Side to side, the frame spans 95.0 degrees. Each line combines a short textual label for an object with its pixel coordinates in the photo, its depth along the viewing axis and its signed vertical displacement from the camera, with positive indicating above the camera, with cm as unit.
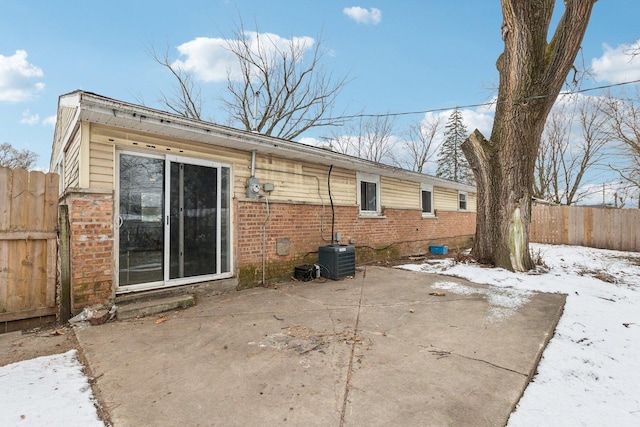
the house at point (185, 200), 379 +30
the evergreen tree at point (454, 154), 2691 +593
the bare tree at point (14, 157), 1980 +428
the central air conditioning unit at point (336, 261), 603 -91
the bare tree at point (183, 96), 1521 +668
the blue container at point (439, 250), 1065 -117
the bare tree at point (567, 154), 1738 +417
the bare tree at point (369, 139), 2077 +574
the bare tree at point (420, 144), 2353 +598
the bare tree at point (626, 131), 1175 +357
